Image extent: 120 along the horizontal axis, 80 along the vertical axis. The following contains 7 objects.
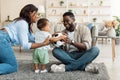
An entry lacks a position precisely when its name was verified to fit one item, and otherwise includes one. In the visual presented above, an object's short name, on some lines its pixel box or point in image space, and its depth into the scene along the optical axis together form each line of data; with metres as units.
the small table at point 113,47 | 5.74
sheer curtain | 11.14
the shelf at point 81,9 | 11.15
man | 4.01
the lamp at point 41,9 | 10.55
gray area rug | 3.62
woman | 3.62
